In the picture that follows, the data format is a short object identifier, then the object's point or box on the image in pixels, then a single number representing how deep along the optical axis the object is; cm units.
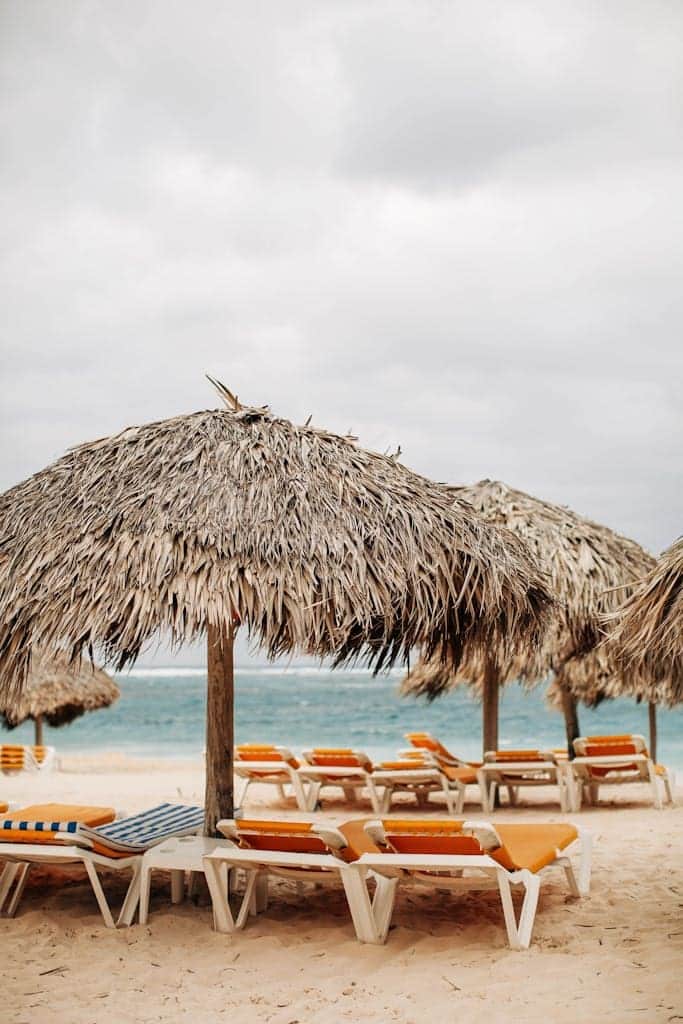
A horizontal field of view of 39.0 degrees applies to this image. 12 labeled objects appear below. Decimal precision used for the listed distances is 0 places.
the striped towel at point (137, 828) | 467
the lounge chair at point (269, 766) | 959
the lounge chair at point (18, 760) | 1423
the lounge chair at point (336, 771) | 934
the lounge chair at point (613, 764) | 898
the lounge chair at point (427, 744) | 1069
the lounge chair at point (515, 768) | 895
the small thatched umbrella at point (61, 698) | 1480
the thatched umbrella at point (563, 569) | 953
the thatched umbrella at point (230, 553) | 463
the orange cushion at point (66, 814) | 558
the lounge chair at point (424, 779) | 901
